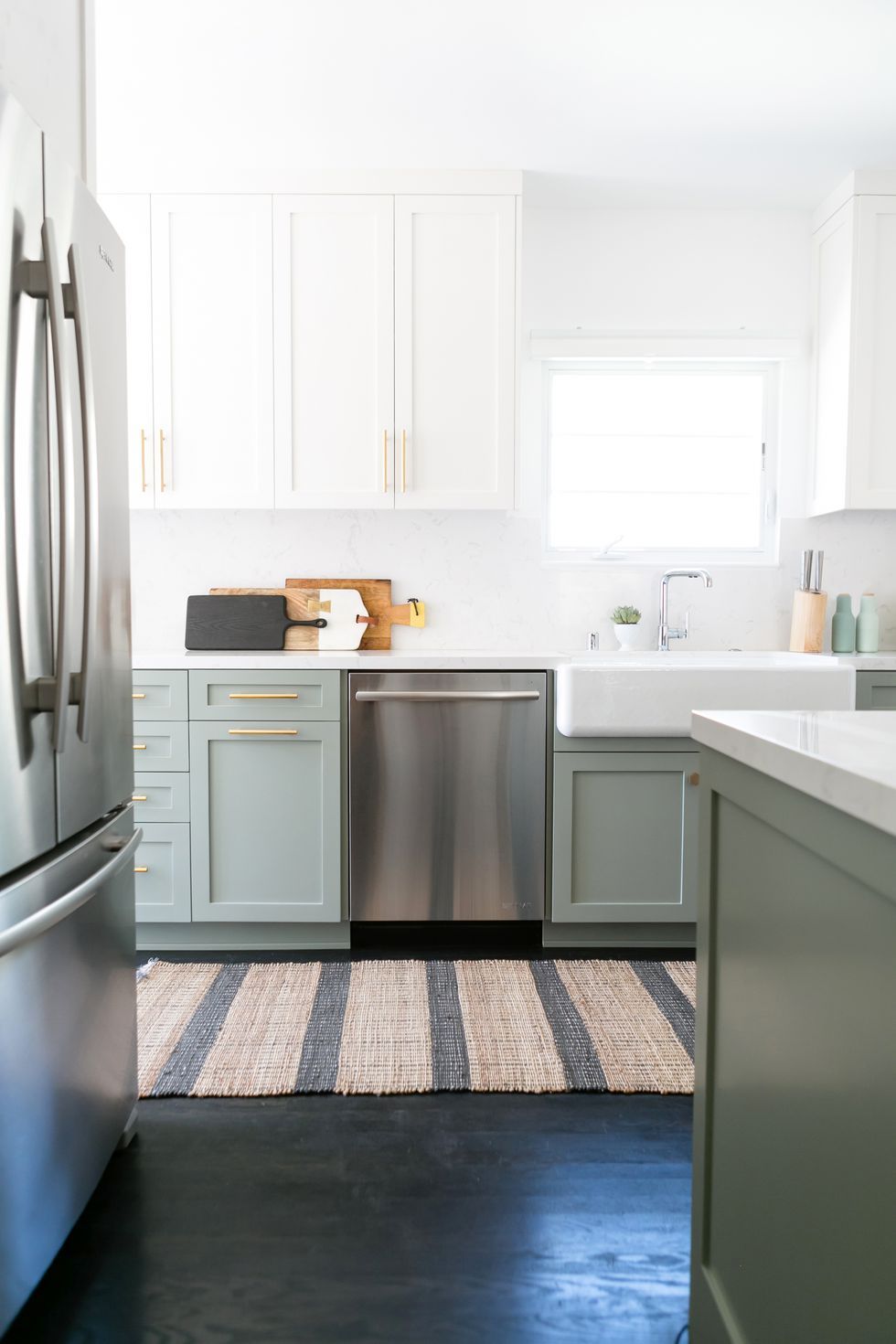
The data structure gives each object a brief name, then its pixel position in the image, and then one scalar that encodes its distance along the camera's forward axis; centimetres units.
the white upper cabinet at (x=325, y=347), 302
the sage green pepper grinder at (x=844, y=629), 329
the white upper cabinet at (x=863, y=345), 304
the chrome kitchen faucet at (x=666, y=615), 328
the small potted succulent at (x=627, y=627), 331
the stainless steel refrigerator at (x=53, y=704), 124
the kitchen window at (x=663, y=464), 345
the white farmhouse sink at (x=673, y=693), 267
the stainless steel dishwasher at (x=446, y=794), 281
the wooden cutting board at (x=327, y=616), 322
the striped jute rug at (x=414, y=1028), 206
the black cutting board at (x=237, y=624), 318
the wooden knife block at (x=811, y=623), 325
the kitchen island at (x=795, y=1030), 76
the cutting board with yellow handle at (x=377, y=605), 335
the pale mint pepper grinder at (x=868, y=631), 327
